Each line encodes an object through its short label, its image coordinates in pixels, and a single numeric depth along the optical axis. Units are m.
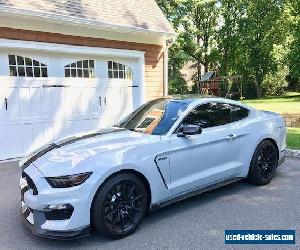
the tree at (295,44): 19.98
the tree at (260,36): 23.51
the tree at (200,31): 23.22
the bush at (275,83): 24.73
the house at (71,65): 5.74
